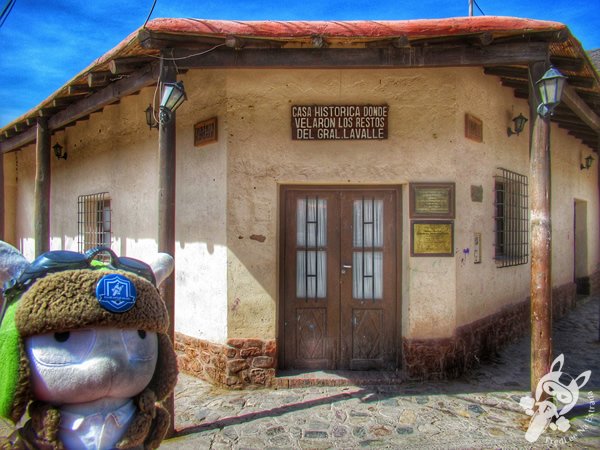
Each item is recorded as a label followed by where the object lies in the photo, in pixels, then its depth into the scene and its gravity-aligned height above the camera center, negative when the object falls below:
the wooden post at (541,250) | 4.51 -0.22
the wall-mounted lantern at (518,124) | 6.70 +1.50
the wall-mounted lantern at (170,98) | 4.29 +1.21
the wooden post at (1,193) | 9.31 +0.72
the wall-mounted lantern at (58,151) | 9.19 +1.55
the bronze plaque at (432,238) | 5.43 -0.12
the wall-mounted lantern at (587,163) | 10.55 +1.48
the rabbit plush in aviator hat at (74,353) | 1.89 -0.52
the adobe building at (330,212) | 5.35 +0.20
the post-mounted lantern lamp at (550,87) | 4.26 +1.30
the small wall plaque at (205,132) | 5.43 +1.16
